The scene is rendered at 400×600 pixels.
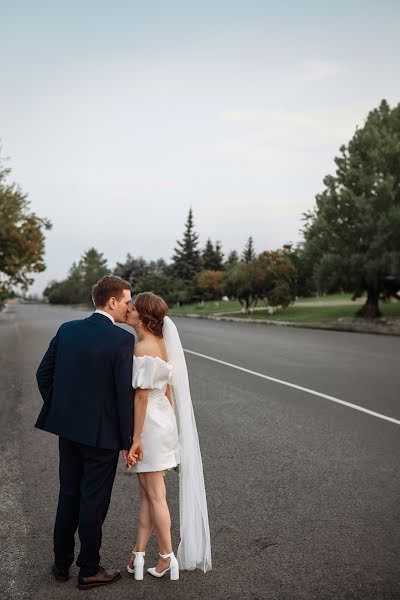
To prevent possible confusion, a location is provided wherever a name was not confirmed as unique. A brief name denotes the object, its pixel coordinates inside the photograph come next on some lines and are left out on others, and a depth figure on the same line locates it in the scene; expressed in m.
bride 3.40
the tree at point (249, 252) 133.62
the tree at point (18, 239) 33.22
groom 3.29
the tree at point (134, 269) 119.19
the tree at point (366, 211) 33.69
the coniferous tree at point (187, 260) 97.31
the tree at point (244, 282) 48.28
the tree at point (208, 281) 73.06
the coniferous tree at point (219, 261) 100.44
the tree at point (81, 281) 137.16
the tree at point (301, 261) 43.19
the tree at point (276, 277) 46.12
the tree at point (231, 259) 102.24
